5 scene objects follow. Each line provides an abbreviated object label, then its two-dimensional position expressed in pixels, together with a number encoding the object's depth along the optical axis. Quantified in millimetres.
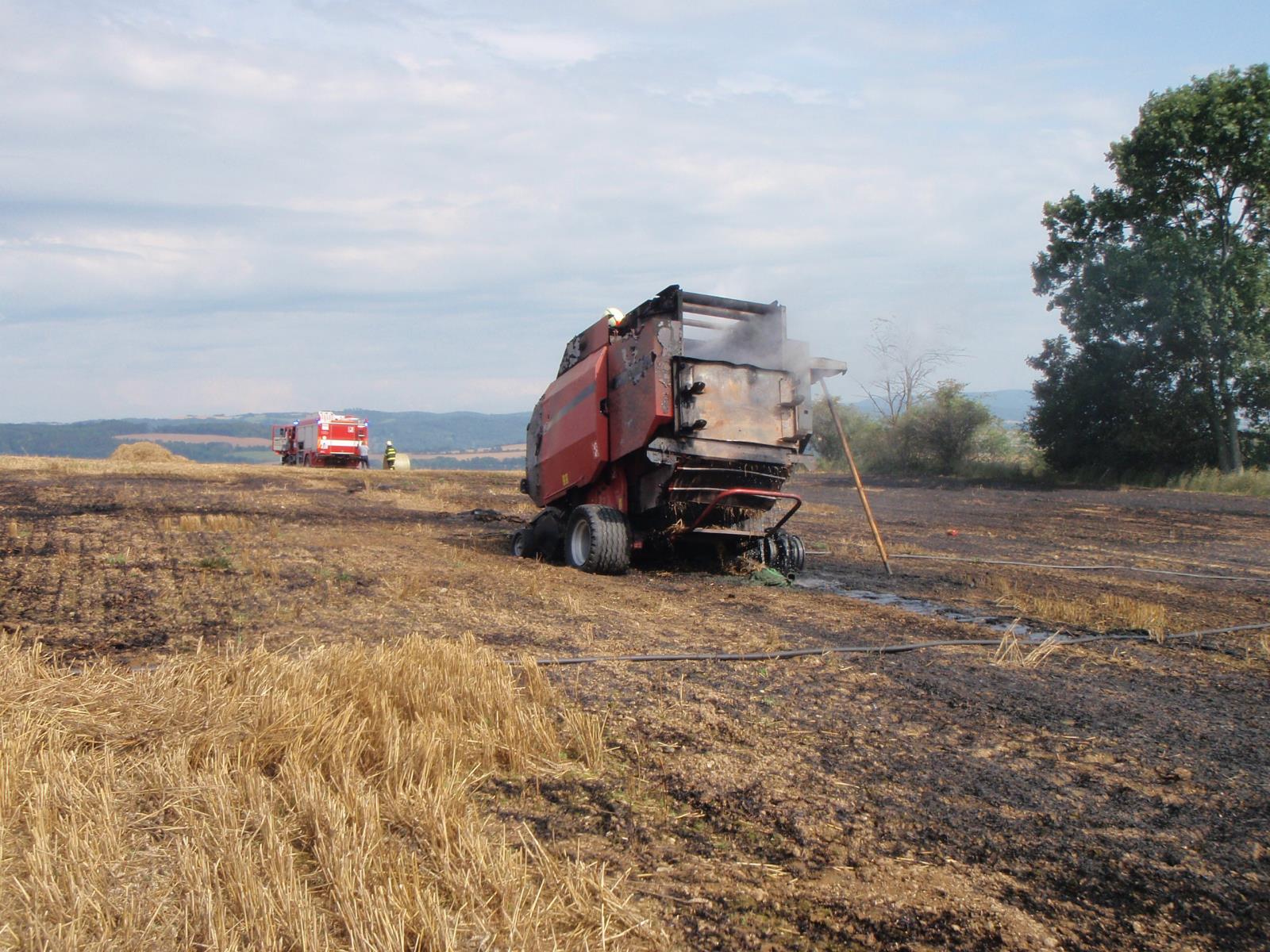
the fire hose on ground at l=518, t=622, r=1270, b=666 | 6238
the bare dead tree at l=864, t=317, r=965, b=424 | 49062
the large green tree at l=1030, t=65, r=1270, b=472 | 25234
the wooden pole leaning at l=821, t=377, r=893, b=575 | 10109
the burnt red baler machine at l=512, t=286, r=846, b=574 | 10070
